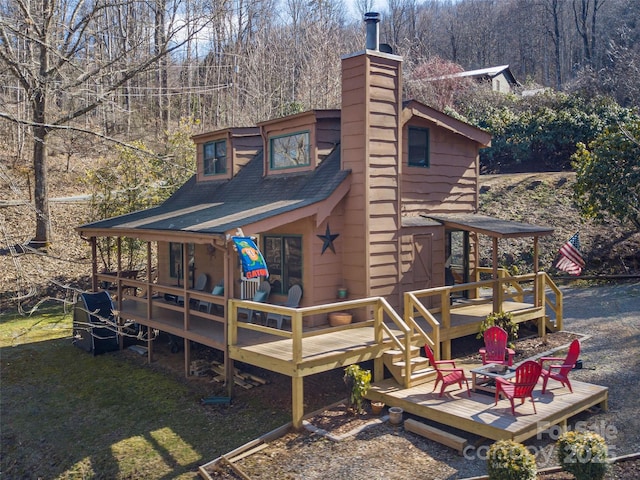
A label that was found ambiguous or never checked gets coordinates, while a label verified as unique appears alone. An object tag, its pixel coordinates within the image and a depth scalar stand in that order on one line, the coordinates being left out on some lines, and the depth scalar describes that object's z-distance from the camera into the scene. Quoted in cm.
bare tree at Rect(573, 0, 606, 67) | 4731
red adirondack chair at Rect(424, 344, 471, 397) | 909
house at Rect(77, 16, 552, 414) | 1154
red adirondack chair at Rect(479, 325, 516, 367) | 966
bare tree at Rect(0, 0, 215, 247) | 853
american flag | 1586
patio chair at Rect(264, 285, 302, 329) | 1191
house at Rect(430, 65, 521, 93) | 4063
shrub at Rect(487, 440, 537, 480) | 639
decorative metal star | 1193
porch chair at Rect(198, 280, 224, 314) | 1366
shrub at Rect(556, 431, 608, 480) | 643
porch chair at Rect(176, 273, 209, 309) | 1489
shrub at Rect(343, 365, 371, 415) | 923
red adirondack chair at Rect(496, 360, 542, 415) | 816
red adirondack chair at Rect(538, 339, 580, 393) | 907
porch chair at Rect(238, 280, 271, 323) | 1274
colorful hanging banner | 954
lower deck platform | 788
